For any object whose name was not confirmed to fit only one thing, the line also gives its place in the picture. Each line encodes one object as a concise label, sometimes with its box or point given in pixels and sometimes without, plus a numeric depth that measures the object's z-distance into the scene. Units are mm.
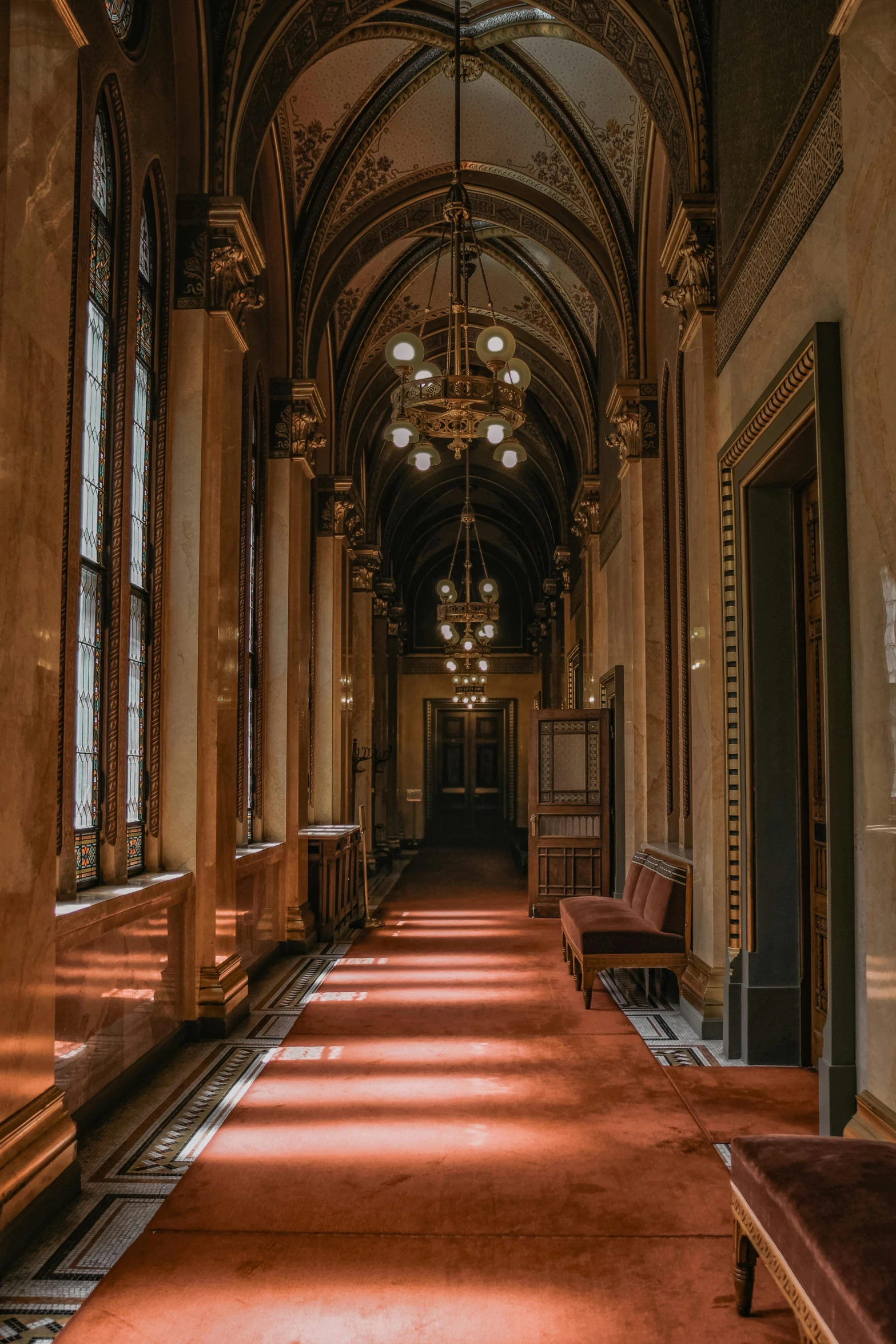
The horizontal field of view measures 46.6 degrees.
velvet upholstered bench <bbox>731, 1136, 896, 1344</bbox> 2045
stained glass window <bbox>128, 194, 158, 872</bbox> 5809
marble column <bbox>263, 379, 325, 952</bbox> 9055
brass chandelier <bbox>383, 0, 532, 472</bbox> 5816
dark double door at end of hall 25250
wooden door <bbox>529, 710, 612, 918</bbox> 11312
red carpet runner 2875
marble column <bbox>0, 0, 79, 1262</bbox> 3314
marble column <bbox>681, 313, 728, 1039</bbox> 5941
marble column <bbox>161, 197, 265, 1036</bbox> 6043
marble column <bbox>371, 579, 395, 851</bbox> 18656
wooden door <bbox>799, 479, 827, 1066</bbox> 5172
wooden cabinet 9664
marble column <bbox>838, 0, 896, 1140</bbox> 3240
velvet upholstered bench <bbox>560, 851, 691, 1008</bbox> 6648
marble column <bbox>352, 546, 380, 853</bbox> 15594
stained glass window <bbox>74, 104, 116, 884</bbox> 5027
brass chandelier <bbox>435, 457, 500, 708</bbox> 14266
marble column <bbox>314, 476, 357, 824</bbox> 11922
